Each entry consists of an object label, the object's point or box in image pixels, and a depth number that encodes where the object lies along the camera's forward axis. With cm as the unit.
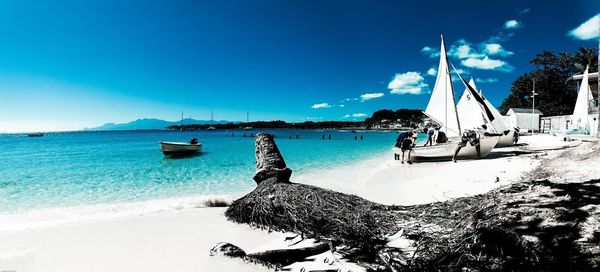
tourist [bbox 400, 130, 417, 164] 1750
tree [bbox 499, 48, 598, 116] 5412
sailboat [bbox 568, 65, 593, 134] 2728
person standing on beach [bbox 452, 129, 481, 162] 1619
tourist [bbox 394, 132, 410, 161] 1811
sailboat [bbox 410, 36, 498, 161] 1650
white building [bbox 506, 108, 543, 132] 4769
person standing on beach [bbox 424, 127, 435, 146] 1831
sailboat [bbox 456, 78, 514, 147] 2077
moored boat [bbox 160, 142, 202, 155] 2627
